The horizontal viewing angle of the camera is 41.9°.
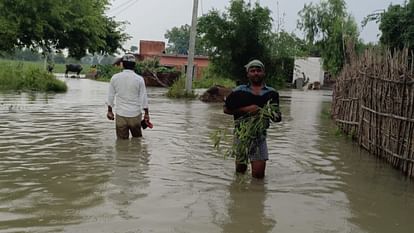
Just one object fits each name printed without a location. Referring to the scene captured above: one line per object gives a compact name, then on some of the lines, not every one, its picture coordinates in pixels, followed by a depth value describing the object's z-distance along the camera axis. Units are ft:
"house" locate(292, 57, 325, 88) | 152.05
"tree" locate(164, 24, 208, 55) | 330.95
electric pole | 78.84
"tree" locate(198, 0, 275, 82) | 100.17
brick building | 176.45
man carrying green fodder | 21.33
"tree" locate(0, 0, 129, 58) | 44.86
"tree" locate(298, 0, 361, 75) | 148.25
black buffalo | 180.45
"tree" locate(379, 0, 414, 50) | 58.82
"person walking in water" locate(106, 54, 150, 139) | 29.32
